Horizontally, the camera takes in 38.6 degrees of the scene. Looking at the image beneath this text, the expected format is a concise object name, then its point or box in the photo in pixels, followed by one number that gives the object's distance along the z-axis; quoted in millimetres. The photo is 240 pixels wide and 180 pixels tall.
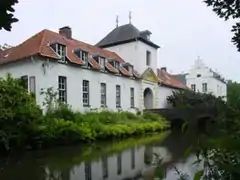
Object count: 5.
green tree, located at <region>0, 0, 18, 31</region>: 2896
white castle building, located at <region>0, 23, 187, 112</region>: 22250
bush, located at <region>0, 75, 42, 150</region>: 13445
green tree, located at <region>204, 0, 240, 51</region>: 5594
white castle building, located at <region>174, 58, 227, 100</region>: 52469
